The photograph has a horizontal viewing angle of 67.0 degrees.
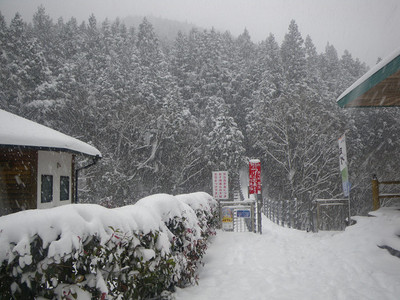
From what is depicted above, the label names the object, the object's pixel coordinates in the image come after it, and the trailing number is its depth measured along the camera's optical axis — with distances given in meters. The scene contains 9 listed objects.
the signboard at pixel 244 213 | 11.16
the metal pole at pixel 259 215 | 10.94
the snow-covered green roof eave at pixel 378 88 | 6.05
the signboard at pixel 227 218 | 11.31
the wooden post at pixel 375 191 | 9.35
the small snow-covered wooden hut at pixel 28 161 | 9.28
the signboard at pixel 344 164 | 10.00
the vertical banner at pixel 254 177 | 11.80
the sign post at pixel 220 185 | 12.20
